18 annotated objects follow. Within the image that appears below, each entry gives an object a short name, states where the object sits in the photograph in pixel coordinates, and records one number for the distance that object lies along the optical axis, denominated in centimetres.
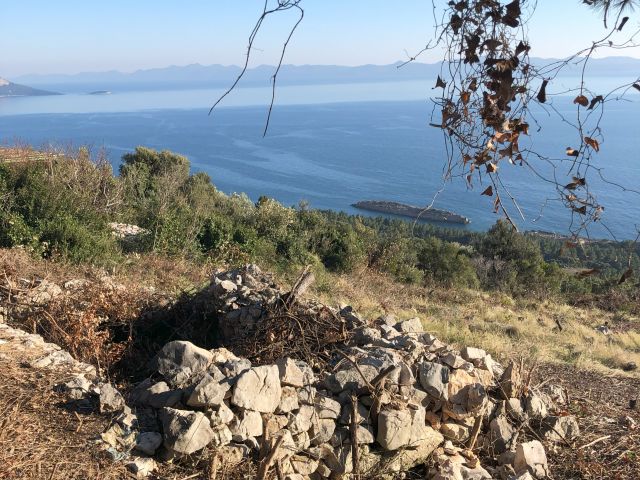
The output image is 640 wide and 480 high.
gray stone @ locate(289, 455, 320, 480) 420
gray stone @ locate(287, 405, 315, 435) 438
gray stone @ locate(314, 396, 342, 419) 461
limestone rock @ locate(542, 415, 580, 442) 528
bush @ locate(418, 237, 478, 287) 2008
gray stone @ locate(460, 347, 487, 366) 572
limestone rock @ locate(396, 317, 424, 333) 661
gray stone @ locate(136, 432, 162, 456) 384
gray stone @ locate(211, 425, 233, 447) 395
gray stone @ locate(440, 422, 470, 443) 508
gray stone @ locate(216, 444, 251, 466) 391
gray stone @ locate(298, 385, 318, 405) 461
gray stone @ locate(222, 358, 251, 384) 457
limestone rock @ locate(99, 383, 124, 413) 408
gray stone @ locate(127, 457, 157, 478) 362
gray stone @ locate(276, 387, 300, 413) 444
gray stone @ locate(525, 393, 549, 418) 541
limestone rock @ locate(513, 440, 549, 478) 465
